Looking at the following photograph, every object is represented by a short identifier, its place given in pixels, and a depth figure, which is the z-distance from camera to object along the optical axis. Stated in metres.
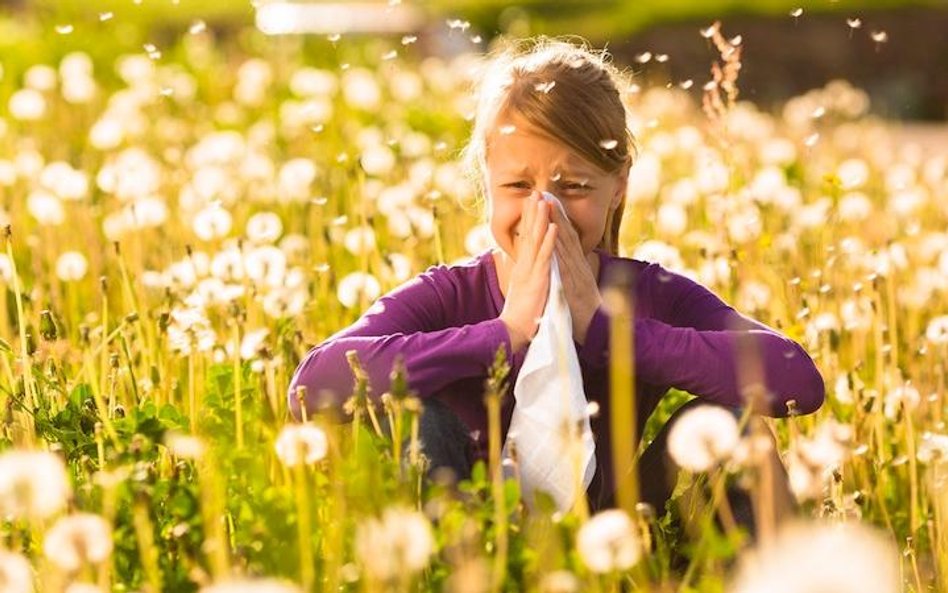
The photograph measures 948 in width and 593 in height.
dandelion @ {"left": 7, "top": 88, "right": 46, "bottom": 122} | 11.41
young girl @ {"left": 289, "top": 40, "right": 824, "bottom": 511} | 5.12
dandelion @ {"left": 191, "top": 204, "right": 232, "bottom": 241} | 7.17
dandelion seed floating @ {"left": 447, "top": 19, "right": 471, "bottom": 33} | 5.71
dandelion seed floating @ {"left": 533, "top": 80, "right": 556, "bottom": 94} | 5.23
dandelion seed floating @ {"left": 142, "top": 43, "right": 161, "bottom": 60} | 5.88
